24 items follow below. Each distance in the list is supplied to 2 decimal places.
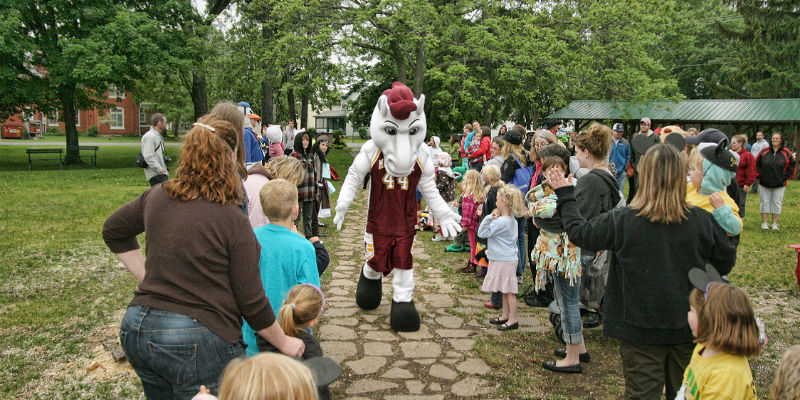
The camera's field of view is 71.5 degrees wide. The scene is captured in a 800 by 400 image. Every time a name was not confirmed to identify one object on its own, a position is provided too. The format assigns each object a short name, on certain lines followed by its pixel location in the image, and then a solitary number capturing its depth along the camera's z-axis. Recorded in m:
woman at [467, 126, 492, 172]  11.27
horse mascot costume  5.59
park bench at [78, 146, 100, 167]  23.72
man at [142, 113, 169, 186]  8.87
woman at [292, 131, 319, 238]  8.77
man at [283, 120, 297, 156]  15.80
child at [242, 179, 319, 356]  3.37
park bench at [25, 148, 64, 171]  22.97
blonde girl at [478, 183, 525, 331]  5.57
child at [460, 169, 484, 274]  7.61
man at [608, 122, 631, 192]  11.95
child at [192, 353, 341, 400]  1.63
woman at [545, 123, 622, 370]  4.10
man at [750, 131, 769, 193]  14.91
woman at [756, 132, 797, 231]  10.94
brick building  54.19
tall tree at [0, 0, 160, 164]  19.70
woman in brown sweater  2.25
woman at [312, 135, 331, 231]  9.27
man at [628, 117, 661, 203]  11.01
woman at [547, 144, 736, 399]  3.00
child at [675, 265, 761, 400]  2.49
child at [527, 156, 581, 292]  4.34
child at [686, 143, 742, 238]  3.80
